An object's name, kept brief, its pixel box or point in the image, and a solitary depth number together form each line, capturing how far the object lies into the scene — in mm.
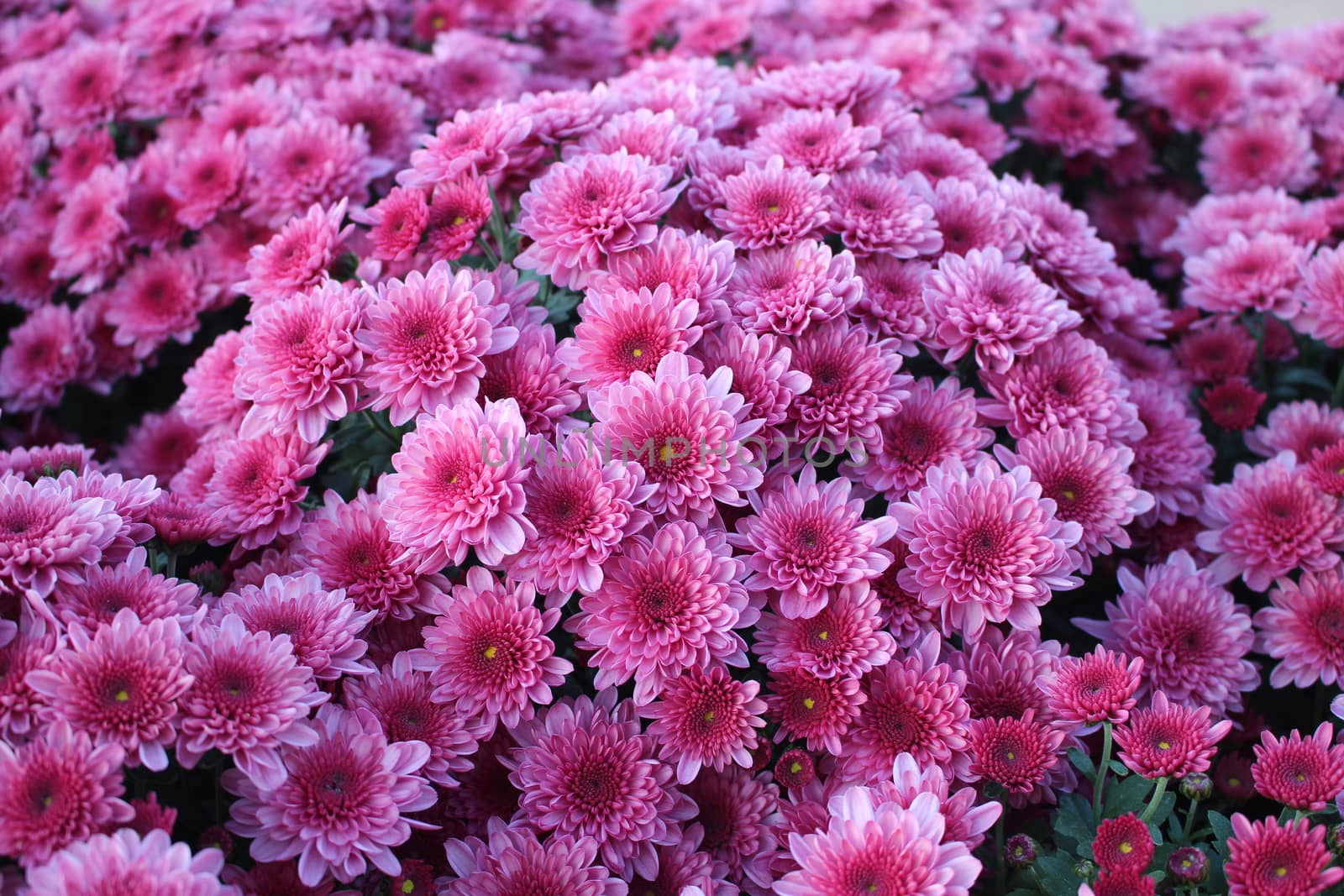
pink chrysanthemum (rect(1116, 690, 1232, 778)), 585
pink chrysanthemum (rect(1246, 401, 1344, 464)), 713
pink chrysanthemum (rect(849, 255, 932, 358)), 655
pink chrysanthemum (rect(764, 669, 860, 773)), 610
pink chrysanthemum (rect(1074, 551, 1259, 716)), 650
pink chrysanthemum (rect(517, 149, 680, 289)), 648
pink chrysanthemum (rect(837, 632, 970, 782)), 606
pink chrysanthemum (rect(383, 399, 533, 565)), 597
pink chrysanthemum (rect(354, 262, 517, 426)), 625
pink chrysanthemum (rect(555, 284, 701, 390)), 623
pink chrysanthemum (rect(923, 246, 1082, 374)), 652
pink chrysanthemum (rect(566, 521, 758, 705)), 597
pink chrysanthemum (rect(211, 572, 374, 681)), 601
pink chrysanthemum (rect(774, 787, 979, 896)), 567
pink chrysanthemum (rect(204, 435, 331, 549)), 650
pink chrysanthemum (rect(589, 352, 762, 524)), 606
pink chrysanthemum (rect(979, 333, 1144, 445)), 654
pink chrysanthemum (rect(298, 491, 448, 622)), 624
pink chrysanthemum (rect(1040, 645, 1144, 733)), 596
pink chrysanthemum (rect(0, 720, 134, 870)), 545
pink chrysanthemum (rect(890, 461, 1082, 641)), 615
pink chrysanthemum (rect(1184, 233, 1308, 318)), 746
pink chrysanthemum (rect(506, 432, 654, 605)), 598
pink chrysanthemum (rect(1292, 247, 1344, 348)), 723
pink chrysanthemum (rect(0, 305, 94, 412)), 782
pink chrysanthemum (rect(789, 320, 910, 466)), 630
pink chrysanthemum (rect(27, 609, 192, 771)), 560
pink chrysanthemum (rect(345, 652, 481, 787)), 603
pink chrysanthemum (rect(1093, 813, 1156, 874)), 569
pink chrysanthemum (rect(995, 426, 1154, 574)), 646
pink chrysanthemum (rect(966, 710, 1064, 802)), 597
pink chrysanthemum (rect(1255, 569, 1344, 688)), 658
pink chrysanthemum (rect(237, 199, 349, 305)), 678
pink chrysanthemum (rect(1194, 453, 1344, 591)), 671
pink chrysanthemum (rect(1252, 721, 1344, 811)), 581
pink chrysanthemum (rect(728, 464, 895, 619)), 609
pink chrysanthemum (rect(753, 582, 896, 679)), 608
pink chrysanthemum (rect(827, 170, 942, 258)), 669
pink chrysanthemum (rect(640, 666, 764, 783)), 606
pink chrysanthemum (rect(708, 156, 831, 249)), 660
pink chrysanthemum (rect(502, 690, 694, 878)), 602
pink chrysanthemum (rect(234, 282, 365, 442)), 634
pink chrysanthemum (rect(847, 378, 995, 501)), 641
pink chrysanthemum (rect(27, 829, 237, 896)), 538
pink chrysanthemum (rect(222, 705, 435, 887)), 574
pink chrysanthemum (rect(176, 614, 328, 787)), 568
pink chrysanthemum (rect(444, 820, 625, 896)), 592
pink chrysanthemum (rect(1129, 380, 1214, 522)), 687
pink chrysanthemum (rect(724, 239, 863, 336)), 635
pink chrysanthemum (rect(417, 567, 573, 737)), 606
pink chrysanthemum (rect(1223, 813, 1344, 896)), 562
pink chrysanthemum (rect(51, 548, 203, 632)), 588
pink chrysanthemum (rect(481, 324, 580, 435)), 631
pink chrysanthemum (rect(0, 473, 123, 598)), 584
